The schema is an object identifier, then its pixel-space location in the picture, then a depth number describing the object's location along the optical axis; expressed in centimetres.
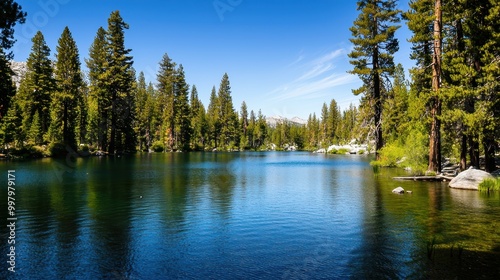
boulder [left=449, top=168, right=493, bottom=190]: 2295
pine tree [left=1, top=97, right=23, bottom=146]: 5063
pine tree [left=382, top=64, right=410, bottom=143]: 3902
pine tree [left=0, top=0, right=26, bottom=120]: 2200
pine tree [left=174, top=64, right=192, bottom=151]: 9475
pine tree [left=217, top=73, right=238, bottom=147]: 12581
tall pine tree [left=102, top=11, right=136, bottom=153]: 6219
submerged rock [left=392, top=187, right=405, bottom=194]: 2203
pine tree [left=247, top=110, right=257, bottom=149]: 14935
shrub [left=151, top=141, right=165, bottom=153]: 8900
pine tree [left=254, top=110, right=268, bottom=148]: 15125
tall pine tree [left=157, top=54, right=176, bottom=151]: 9288
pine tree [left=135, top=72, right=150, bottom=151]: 9246
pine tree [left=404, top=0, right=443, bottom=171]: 2733
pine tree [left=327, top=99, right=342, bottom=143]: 14938
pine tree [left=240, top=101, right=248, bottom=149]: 14221
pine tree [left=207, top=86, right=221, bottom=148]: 12162
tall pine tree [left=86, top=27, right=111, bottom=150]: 6216
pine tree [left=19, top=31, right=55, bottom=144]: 5944
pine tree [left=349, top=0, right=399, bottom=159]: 3931
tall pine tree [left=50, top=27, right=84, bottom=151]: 5991
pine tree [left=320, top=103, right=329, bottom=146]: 14954
